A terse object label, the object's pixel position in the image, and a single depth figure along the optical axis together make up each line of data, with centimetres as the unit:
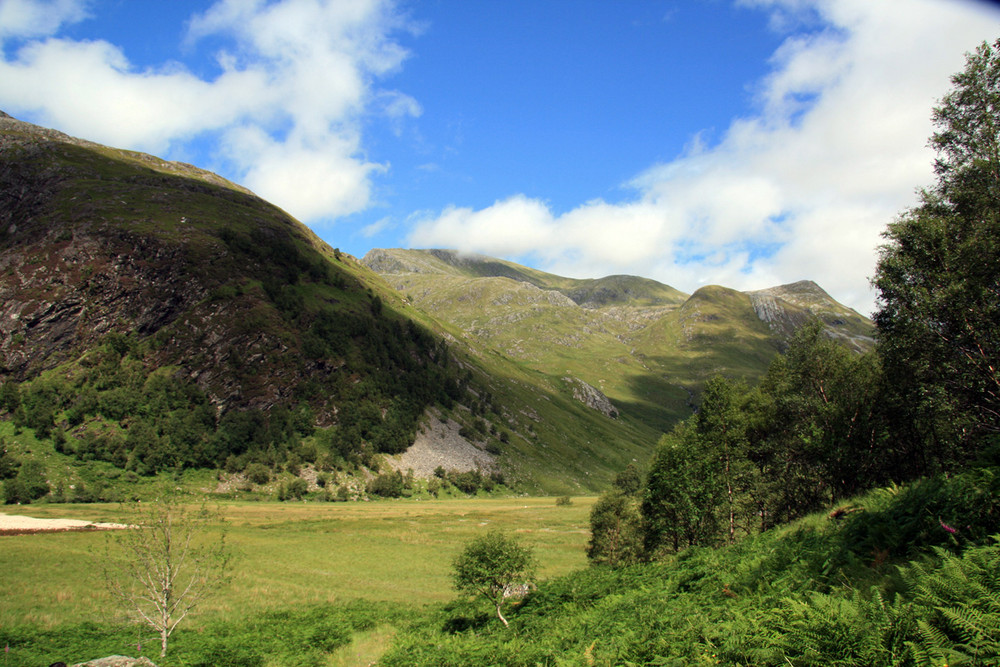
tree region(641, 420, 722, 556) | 4103
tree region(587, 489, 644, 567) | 4898
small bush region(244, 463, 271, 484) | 13175
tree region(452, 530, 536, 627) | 3203
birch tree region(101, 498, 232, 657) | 2442
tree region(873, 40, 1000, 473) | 2453
